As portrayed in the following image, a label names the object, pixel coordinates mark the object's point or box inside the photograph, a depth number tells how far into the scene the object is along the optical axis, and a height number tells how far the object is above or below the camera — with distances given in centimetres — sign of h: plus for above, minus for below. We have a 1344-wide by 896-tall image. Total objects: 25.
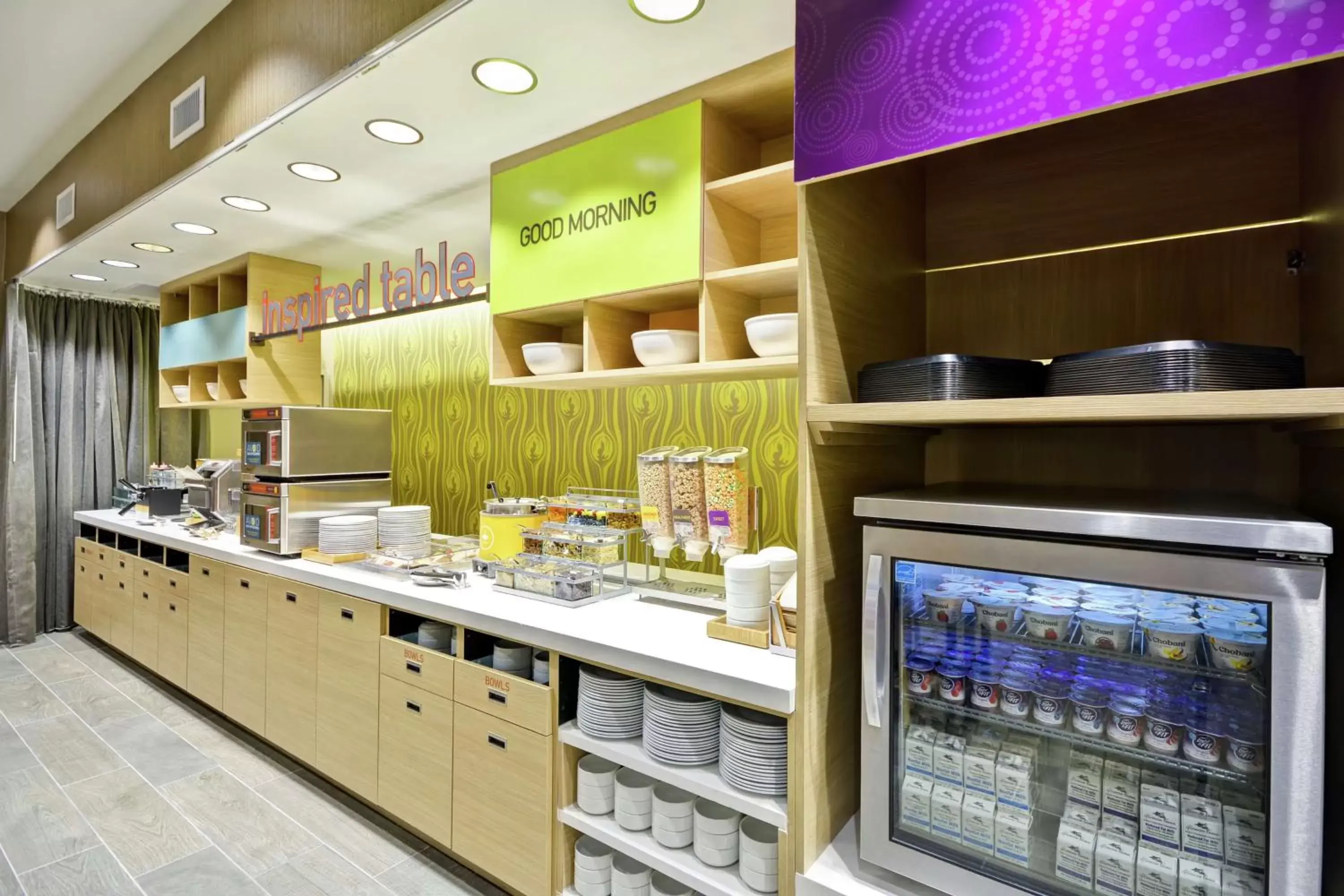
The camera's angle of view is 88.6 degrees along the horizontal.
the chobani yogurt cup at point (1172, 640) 106 -31
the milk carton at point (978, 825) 122 -68
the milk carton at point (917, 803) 127 -67
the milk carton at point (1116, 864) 110 -68
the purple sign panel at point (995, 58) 87 +56
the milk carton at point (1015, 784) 121 -61
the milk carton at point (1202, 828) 104 -59
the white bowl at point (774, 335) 175 +27
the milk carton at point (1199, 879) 103 -66
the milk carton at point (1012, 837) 120 -69
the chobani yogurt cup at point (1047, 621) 118 -31
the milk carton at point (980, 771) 123 -60
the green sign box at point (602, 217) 195 +69
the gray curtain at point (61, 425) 436 +7
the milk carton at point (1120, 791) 113 -58
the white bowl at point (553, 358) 229 +27
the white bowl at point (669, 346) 200 +27
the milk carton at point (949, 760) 126 -59
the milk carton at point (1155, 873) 106 -67
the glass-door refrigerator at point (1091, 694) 93 -41
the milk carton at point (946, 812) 124 -68
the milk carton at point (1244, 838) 100 -58
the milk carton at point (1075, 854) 113 -68
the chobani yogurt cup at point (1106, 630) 112 -31
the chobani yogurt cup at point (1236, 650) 100 -31
